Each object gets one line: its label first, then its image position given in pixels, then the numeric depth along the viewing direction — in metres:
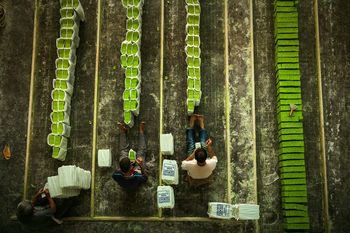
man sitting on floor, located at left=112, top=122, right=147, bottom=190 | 6.70
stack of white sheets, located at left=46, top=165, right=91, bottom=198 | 6.83
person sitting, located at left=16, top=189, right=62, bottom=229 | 6.60
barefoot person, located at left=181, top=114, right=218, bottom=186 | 6.63
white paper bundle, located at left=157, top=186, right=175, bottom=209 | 6.87
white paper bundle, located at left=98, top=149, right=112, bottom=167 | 7.27
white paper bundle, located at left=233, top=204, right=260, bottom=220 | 6.93
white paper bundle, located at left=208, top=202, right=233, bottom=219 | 6.95
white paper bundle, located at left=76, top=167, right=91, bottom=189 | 7.02
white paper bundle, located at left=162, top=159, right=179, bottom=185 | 6.96
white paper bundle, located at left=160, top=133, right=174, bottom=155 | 7.18
